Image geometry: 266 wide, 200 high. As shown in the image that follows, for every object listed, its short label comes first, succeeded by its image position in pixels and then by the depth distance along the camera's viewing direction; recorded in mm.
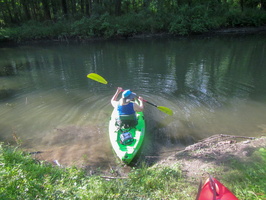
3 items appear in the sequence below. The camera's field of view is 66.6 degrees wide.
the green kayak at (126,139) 4293
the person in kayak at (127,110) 4777
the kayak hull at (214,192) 2342
